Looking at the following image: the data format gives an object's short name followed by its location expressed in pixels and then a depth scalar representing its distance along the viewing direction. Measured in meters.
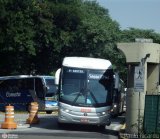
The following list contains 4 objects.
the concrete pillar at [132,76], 22.67
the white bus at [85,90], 24.47
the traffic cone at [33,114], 27.50
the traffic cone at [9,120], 24.34
